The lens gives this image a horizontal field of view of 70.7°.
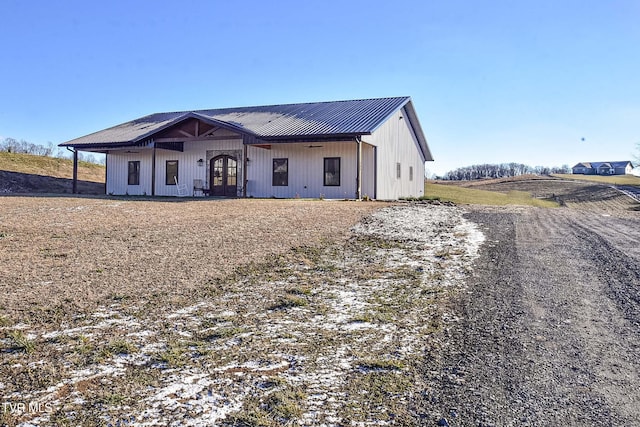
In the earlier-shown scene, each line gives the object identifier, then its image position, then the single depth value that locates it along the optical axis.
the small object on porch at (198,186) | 21.42
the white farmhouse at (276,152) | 18.75
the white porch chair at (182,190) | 22.01
